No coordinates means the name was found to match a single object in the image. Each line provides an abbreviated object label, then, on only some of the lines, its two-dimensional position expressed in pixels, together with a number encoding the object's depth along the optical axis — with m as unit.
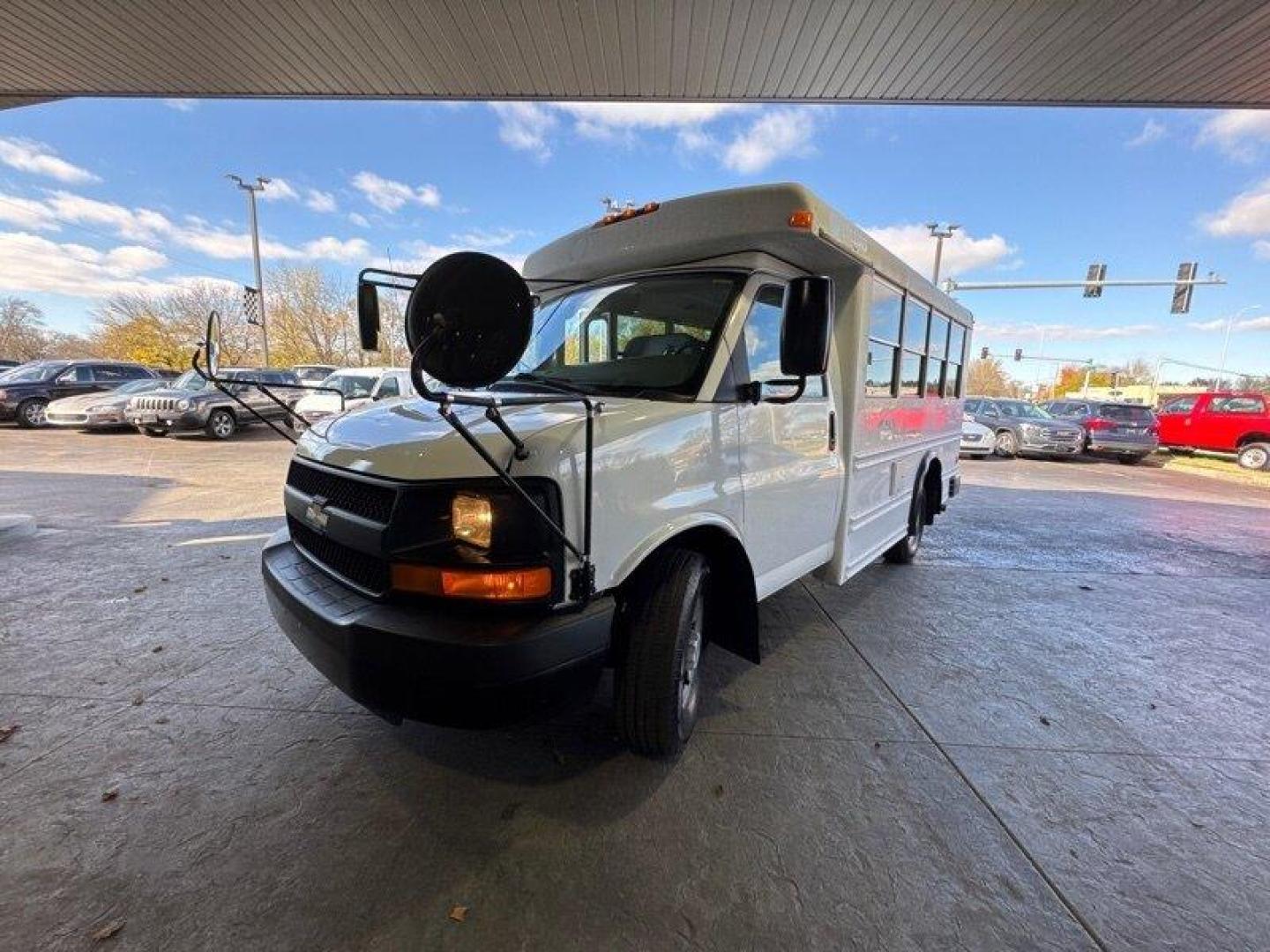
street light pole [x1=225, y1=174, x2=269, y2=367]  23.66
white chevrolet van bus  1.81
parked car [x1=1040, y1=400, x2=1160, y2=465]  16.09
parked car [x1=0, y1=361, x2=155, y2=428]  14.69
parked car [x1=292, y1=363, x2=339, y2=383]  22.18
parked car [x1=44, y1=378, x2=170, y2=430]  13.62
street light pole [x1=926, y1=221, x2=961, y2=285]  22.44
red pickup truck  15.52
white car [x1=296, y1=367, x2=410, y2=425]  13.69
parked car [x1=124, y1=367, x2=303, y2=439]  13.26
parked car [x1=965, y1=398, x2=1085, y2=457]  15.90
